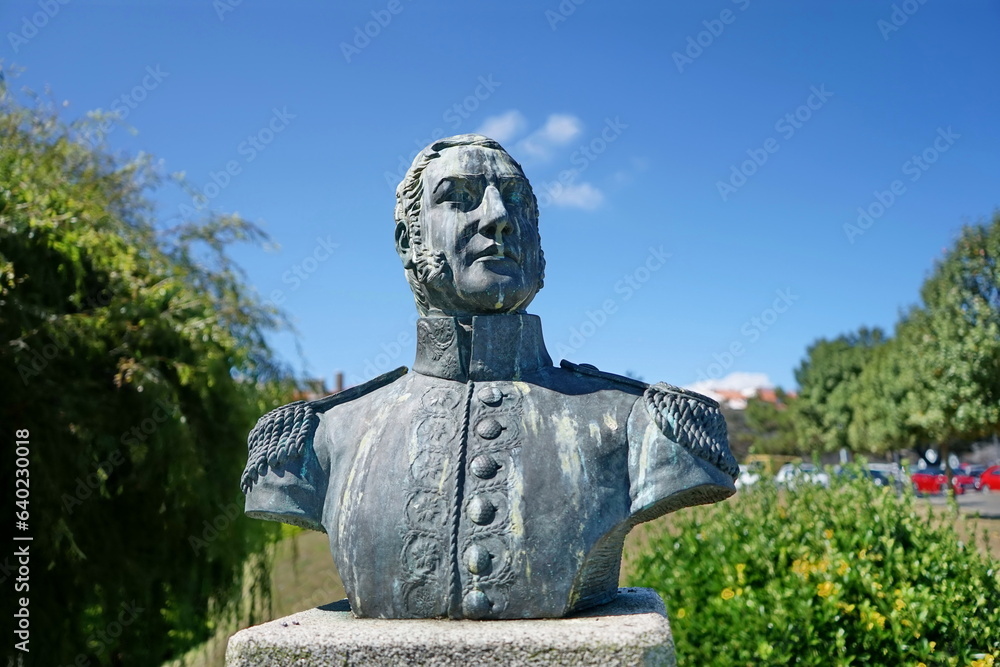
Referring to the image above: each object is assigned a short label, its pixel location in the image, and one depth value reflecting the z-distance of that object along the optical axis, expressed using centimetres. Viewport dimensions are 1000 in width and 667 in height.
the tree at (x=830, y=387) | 3231
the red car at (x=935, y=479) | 2520
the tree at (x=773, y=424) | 3788
